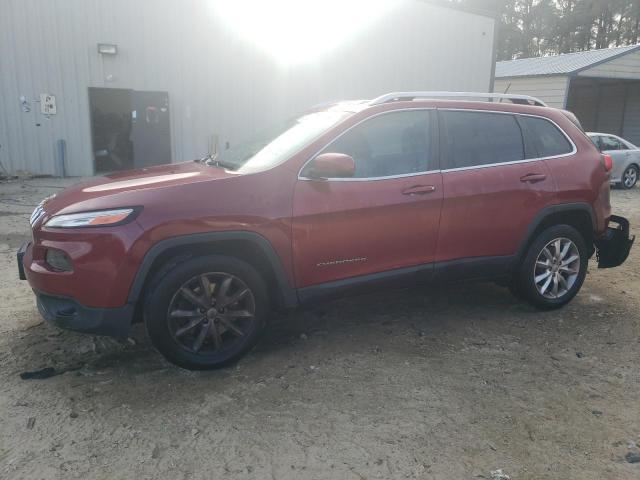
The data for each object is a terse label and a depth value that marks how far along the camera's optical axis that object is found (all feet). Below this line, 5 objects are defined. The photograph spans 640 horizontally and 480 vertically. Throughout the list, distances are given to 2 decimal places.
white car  44.50
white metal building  39.29
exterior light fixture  40.04
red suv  10.01
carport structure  62.59
